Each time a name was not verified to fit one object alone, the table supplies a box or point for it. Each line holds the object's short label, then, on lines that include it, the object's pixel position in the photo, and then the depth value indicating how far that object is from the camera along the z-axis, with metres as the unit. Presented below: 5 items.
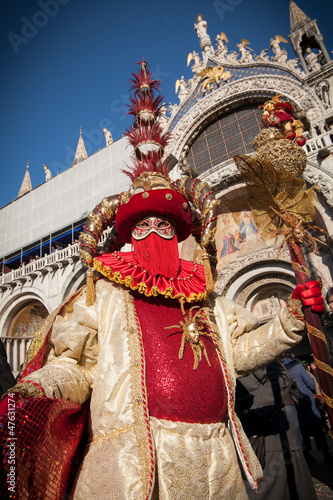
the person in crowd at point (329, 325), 4.01
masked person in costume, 1.50
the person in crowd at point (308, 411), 3.80
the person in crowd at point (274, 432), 2.97
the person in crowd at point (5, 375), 2.88
